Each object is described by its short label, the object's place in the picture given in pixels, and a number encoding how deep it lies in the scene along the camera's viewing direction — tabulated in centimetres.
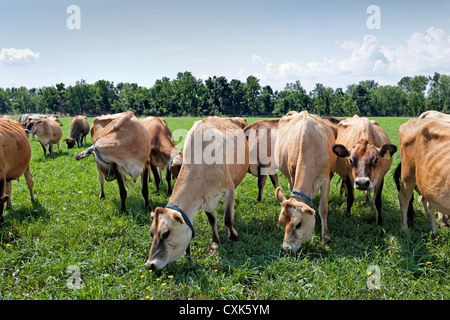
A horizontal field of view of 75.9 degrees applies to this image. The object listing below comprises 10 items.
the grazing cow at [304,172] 447
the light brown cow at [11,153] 562
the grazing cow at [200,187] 399
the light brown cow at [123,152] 627
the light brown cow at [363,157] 504
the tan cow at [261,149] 767
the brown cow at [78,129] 1783
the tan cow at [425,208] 552
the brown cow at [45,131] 1471
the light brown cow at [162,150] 721
